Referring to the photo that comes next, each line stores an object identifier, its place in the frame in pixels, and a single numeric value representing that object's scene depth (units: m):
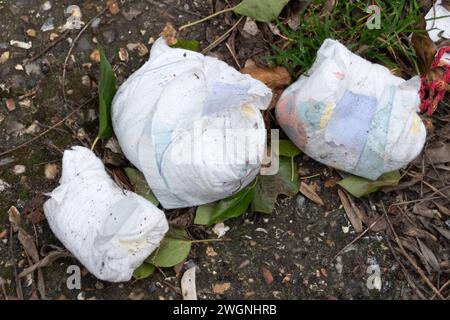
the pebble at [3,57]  0.85
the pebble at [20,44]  0.85
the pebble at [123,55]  0.86
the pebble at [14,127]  0.83
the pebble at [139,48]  0.86
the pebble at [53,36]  0.86
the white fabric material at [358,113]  0.79
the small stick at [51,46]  0.85
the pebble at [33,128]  0.83
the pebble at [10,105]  0.84
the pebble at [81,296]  0.78
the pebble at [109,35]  0.86
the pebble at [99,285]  0.78
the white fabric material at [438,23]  0.89
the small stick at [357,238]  0.81
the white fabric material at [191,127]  0.77
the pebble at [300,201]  0.83
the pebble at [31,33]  0.86
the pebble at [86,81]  0.85
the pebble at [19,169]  0.82
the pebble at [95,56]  0.86
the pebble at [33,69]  0.85
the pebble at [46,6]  0.87
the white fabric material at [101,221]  0.76
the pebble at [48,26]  0.86
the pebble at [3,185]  0.81
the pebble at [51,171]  0.82
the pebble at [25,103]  0.84
